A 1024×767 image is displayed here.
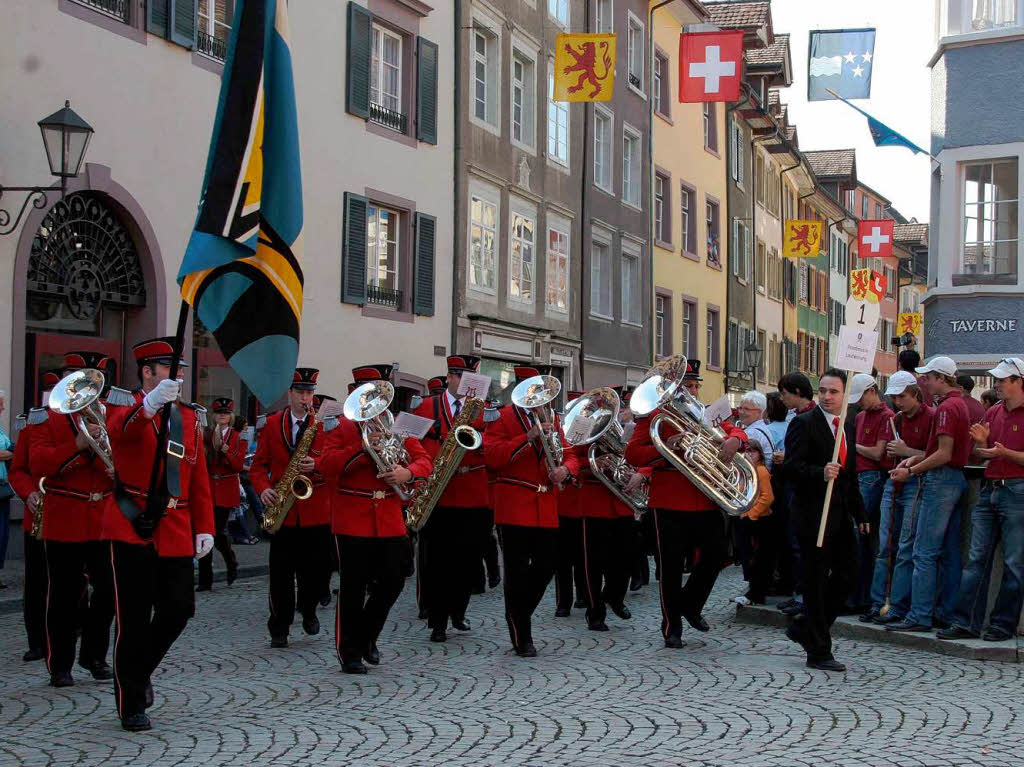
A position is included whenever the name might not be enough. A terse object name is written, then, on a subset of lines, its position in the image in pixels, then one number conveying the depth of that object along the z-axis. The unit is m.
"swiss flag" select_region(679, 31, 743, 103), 19.81
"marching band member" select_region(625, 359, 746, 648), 10.24
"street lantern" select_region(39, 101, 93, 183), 14.38
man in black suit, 9.29
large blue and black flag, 7.38
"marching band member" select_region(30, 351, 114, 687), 8.53
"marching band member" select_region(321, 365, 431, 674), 9.02
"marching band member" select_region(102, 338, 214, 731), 7.28
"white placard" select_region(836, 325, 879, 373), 9.98
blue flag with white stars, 19.84
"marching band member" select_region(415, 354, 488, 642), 10.61
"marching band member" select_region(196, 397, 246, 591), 14.29
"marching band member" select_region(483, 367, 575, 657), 9.78
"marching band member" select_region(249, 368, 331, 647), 10.26
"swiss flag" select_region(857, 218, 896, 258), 30.73
